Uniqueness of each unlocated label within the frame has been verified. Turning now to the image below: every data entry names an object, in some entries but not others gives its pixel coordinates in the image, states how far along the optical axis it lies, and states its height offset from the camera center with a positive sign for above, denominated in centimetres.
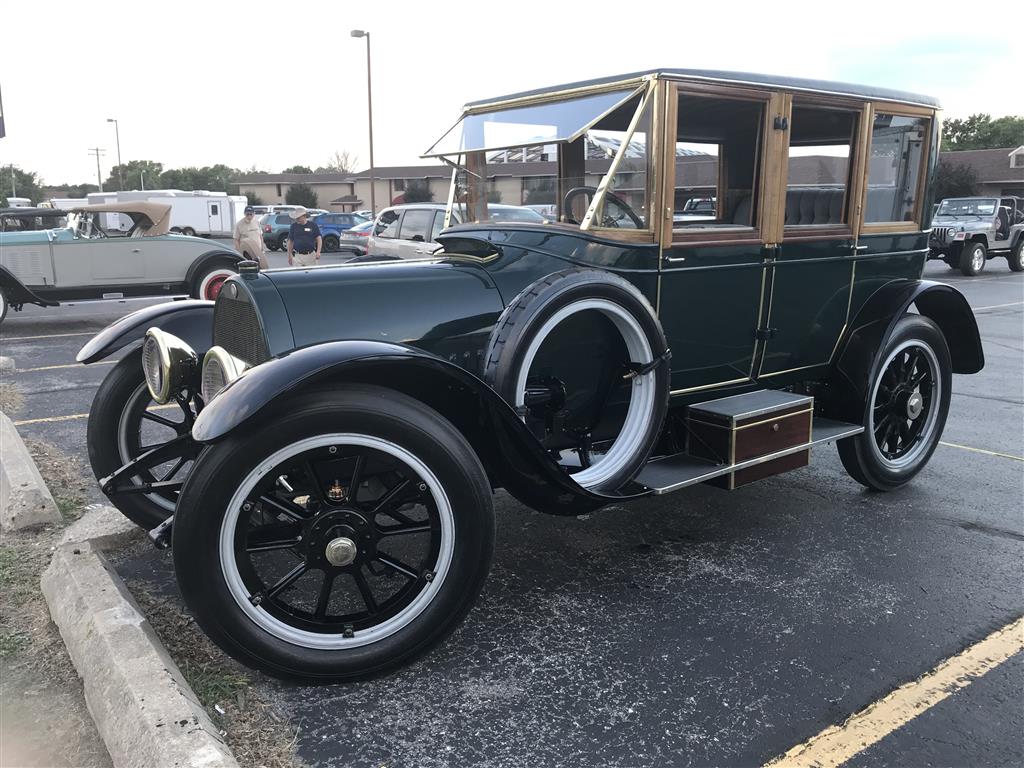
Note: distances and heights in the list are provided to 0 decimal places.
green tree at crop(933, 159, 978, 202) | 4038 +142
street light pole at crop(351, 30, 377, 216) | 2620 +316
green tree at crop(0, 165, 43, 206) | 7488 +102
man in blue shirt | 1171 -56
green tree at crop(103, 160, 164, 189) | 8256 +239
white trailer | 3262 -55
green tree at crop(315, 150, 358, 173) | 8756 +386
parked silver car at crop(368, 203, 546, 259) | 1070 -41
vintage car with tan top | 1075 -88
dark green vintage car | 253 -62
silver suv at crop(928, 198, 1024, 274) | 1881 -52
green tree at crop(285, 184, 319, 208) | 5775 +28
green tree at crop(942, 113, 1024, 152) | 5584 +558
